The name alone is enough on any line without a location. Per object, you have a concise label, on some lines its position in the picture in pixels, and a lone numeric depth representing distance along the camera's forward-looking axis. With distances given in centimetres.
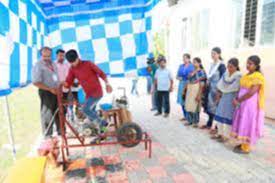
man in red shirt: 259
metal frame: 240
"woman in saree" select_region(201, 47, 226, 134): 332
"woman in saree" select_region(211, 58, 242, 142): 281
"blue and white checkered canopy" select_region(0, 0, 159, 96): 298
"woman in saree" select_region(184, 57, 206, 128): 363
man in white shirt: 438
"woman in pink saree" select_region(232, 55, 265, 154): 255
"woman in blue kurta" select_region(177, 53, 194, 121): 394
